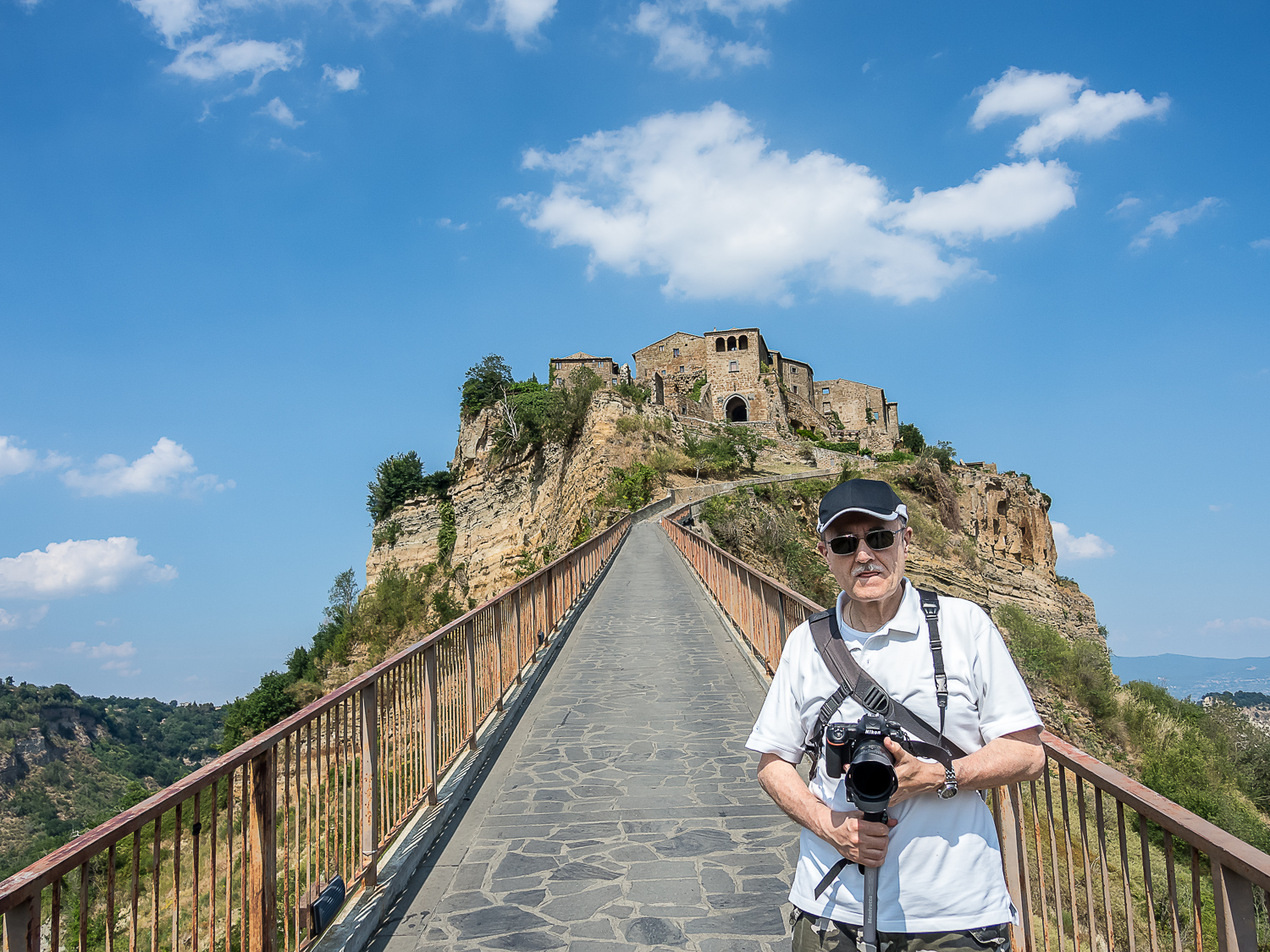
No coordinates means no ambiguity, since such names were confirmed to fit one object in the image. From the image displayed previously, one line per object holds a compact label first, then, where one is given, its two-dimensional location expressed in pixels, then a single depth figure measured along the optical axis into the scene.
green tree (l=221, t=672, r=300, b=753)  44.06
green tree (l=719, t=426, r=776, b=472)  50.09
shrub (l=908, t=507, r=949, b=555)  39.16
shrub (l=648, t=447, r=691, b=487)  45.00
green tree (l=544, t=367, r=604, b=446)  49.66
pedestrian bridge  2.59
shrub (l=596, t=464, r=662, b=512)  40.69
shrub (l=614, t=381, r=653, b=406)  49.99
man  2.14
